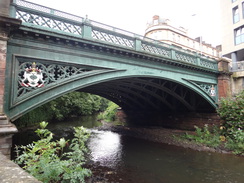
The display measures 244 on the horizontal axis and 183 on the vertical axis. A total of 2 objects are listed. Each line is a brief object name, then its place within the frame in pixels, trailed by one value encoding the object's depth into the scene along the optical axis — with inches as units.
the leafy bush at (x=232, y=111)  401.1
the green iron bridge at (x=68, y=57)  193.6
